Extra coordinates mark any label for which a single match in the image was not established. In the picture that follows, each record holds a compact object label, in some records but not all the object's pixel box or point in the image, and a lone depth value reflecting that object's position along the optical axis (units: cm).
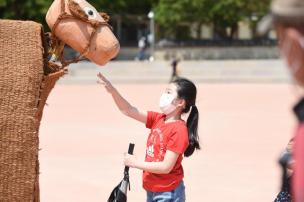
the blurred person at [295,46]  305
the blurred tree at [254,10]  7750
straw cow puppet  672
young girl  746
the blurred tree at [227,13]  7821
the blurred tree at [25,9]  7415
